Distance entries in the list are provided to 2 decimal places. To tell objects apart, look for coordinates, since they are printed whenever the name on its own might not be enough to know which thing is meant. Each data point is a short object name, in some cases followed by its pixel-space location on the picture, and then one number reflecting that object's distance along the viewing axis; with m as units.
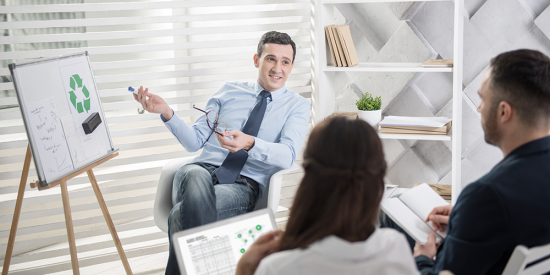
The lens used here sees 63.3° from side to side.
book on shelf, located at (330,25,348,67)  2.66
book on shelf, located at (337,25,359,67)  2.65
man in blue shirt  2.02
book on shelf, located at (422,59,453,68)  2.47
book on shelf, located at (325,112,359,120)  2.71
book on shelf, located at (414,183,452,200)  2.53
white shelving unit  2.43
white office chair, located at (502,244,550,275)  0.99
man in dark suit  1.11
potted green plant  2.67
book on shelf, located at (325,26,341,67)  2.68
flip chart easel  1.97
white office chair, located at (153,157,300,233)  2.26
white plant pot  2.67
